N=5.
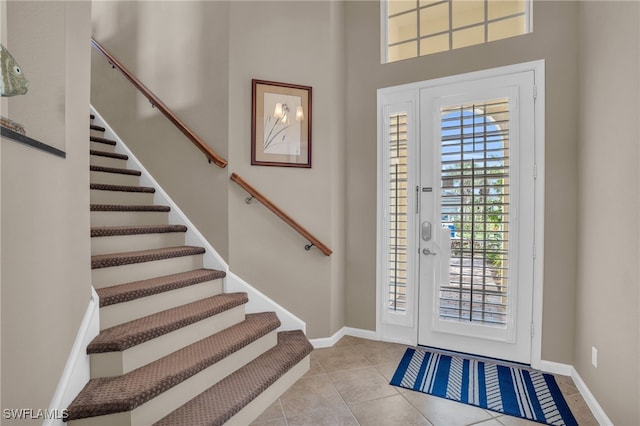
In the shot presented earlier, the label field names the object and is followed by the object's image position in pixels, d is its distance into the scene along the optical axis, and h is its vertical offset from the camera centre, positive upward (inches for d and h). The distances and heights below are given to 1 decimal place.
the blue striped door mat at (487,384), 79.2 -47.6
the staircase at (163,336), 63.5 -30.7
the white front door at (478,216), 99.8 -2.9
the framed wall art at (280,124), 108.7 +26.9
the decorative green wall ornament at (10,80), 39.6 +15.2
